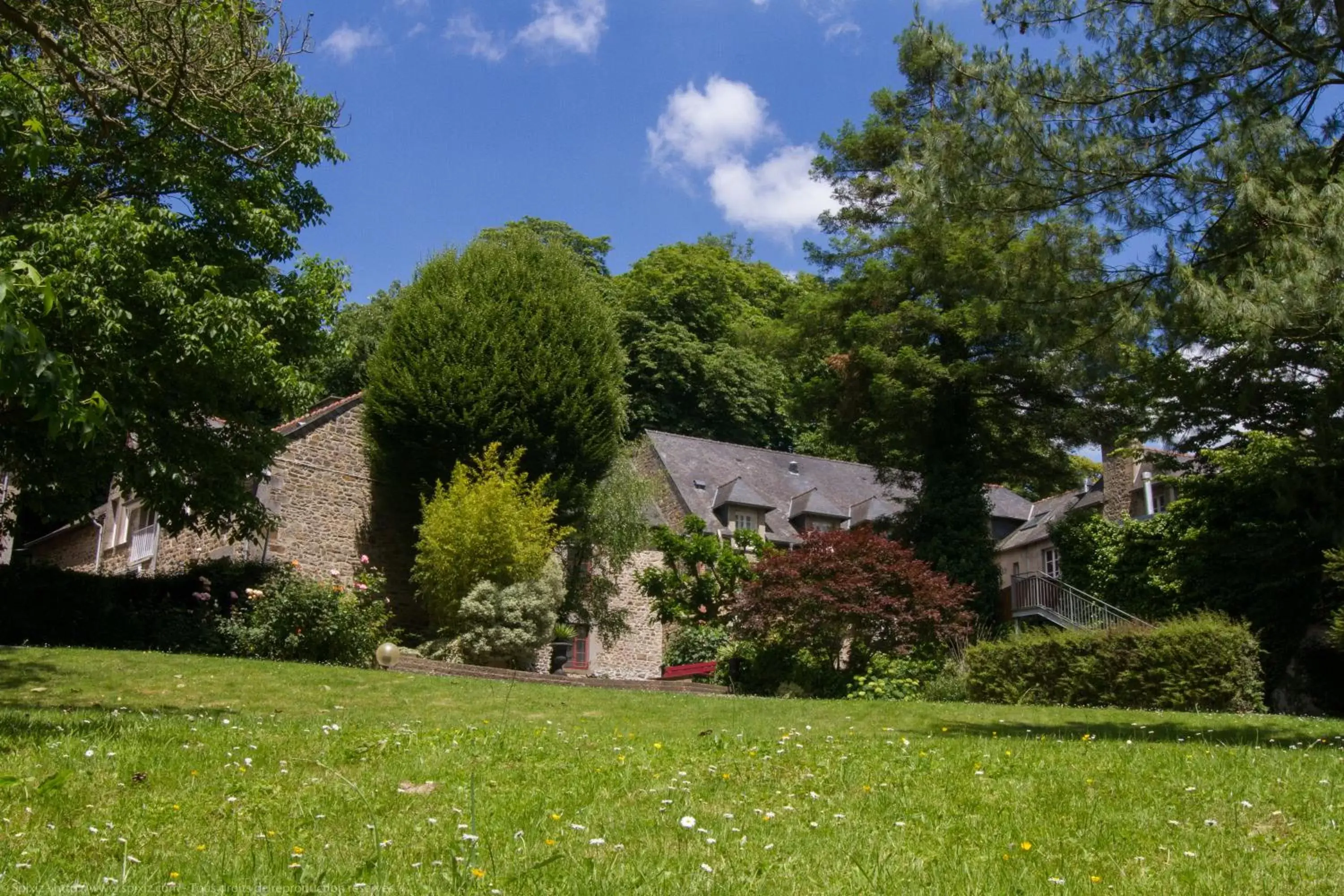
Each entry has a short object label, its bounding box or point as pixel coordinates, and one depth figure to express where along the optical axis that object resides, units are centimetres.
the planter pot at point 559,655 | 2295
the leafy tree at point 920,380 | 2267
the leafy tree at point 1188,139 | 939
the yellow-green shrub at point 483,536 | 2081
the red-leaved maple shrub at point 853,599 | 1717
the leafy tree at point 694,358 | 4059
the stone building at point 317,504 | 2331
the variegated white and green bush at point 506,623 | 1997
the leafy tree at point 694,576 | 2342
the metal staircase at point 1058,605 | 2389
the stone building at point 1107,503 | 2538
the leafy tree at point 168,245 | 820
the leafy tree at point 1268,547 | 1736
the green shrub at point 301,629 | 1773
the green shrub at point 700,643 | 2547
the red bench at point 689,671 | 2347
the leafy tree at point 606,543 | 2458
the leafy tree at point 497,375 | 2272
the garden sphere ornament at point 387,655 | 1689
